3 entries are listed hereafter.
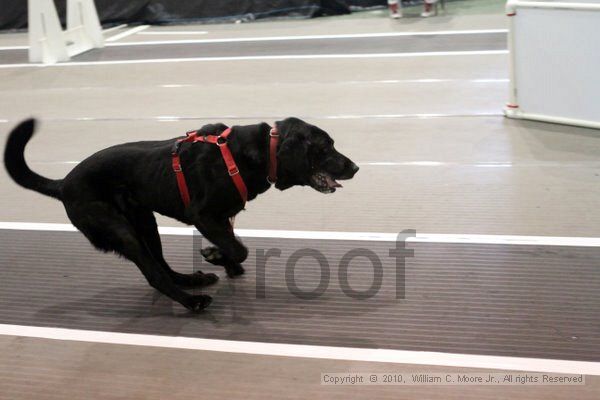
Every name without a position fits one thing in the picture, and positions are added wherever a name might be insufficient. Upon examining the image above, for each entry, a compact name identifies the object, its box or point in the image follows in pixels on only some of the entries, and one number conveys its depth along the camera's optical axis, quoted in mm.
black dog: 2867
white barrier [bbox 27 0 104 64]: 8273
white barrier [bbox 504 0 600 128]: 4863
